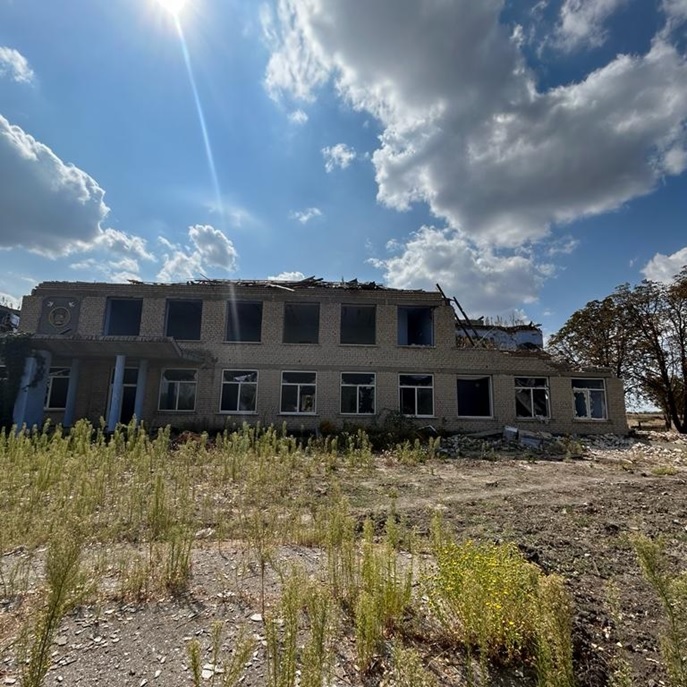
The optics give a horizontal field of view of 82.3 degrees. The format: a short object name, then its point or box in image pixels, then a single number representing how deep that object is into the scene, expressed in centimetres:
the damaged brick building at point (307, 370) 1881
